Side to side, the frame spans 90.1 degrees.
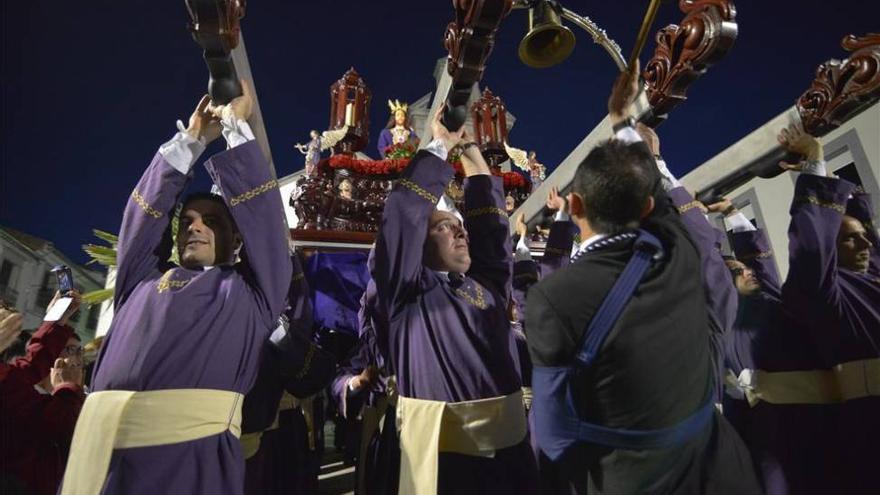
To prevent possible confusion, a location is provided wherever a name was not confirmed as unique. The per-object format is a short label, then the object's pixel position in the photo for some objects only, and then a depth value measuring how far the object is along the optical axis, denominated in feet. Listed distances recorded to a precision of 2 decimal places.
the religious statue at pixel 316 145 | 19.48
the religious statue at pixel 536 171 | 22.72
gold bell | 8.18
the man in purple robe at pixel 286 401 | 7.20
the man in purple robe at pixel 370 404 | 7.29
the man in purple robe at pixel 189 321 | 4.90
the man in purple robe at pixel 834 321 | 7.21
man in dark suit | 4.11
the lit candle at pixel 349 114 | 20.47
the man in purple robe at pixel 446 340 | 6.04
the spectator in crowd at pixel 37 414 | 7.96
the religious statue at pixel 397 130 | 25.43
